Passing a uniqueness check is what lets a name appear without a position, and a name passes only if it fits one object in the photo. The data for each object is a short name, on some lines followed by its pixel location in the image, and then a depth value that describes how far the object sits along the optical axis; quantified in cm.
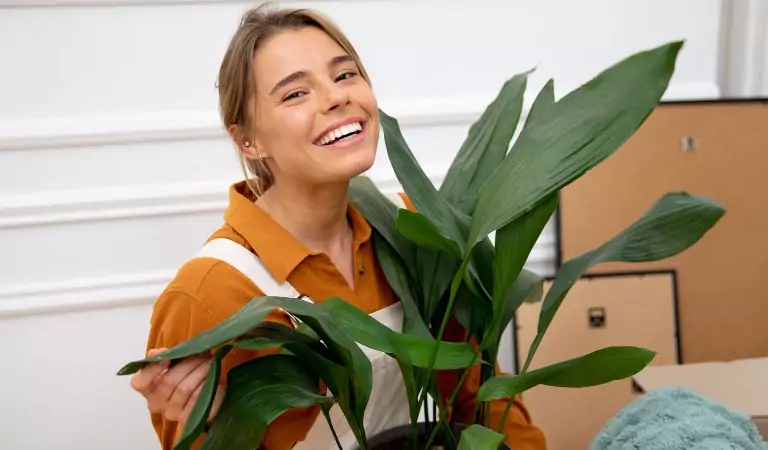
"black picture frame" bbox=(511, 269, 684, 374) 135
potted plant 51
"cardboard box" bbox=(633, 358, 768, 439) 98
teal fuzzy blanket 77
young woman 79
